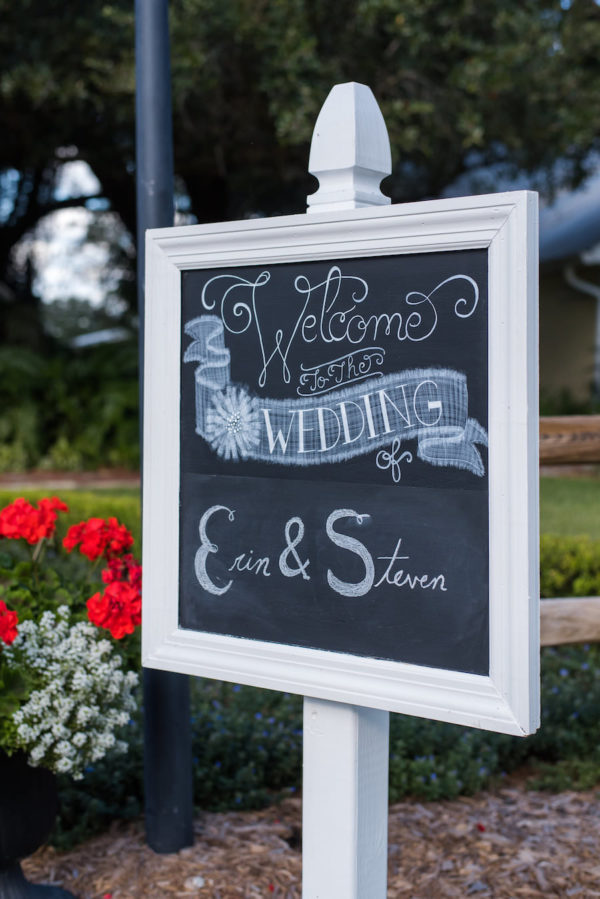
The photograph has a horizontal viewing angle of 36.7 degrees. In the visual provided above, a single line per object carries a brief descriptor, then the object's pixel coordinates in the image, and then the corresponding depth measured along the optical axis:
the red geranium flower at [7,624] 2.20
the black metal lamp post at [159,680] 2.65
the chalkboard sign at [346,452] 1.66
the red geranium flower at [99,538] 2.57
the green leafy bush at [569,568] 4.50
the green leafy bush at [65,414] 10.55
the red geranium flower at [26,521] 2.58
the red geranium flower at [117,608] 2.37
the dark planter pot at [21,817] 2.31
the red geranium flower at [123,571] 2.50
